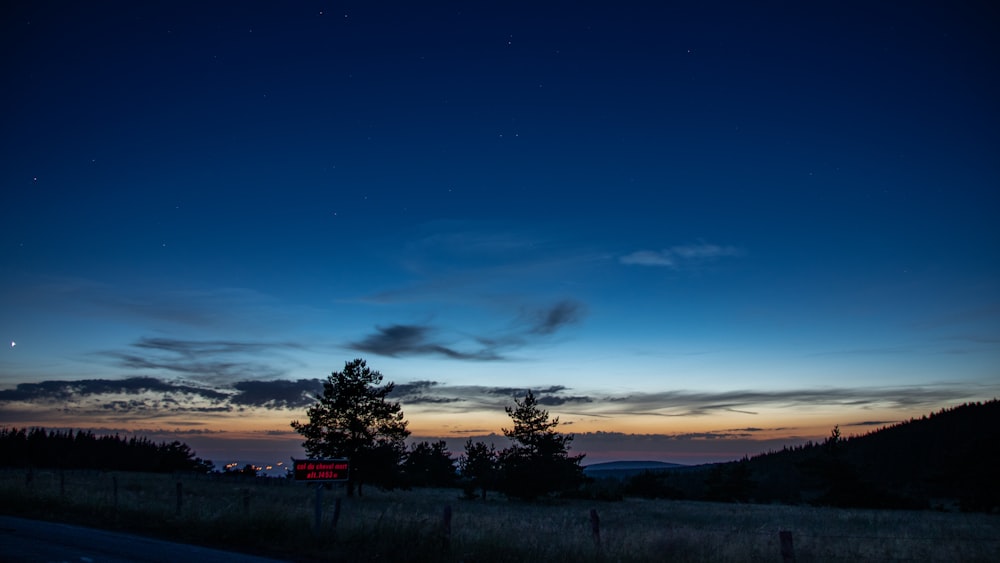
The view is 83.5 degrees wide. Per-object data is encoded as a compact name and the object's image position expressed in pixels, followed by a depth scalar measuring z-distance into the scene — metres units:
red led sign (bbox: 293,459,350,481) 15.33
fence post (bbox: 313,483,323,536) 15.01
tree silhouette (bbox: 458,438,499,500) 48.56
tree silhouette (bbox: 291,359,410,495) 36.41
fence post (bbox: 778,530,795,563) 11.19
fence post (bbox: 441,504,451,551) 13.18
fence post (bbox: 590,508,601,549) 14.10
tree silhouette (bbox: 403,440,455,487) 76.81
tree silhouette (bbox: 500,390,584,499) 45.22
